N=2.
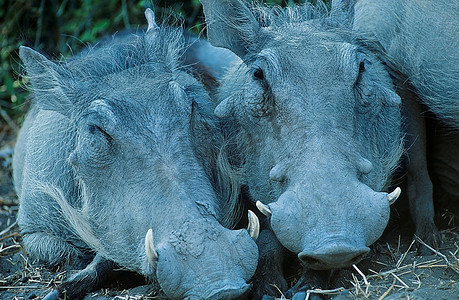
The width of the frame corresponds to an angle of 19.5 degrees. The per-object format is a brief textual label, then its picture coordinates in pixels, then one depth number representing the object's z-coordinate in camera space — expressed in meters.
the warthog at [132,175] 5.25
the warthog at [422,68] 6.97
